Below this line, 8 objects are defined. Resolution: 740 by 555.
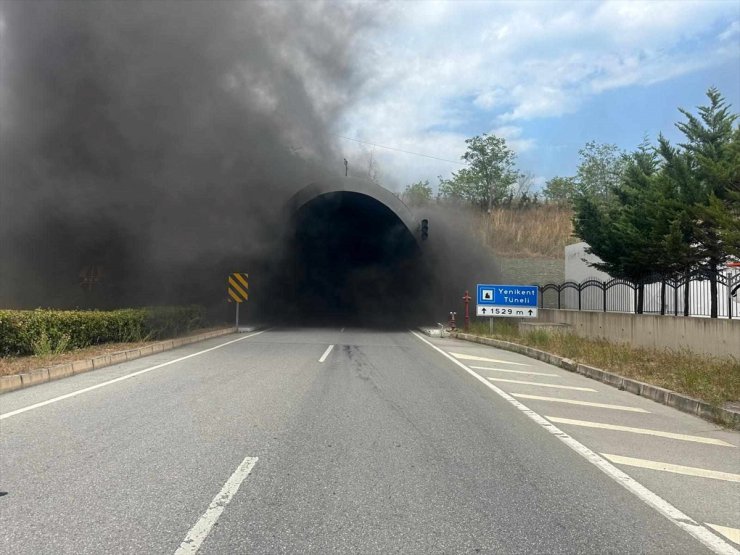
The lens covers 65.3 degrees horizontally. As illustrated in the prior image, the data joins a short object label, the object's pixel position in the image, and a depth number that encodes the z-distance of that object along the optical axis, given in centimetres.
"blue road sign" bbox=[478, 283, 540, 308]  2064
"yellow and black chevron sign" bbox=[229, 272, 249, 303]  2320
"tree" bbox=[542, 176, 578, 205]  5647
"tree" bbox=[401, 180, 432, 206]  5856
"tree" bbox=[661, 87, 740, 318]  1231
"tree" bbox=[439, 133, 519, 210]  5406
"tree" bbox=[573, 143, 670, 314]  1543
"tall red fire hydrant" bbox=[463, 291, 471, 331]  2283
